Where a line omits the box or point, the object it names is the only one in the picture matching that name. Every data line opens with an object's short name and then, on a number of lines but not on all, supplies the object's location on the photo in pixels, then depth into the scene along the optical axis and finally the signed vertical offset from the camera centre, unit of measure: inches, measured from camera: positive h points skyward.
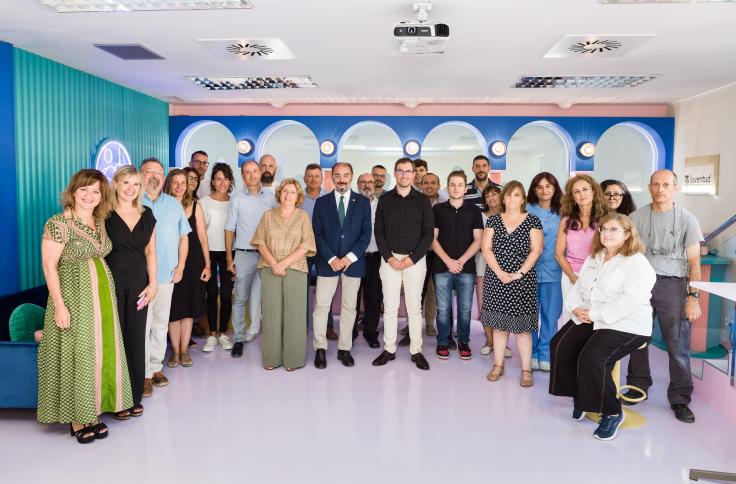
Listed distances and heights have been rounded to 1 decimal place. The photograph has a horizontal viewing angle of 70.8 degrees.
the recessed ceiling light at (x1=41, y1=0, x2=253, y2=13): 152.7 +60.9
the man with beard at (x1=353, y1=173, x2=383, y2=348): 214.2 -33.9
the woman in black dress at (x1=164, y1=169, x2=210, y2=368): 178.2 -25.6
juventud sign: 272.8 +23.2
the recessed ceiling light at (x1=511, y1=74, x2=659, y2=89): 256.1 +68.2
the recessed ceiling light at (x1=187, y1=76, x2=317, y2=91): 265.9 +67.8
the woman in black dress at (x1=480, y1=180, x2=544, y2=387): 167.9 -18.3
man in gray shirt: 147.9 -16.3
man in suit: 188.1 -13.3
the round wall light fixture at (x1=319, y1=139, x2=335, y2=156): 341.4 +42.4
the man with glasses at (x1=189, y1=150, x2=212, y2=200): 236.8 +21.7
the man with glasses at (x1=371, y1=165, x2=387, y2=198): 237.8 +16.2
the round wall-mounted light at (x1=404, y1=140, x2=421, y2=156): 339.3 +43.1
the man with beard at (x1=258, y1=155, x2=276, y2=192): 227.0 +18.0
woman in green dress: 124.9 -26.3
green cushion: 144.4 -32.8
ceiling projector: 153.6 +55.5
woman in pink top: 162.7 -2.2
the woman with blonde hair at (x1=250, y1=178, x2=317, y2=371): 181.0 -22.8
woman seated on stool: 130.9 -25.5
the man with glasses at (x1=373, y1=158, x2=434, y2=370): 183.5 -11.0
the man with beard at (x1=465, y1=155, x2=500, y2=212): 231.6 +18.4
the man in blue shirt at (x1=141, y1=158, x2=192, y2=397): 159.0 -14.9
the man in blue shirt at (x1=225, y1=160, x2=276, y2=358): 199.9 -9.4
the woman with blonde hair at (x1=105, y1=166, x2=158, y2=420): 136.6 -14.8
